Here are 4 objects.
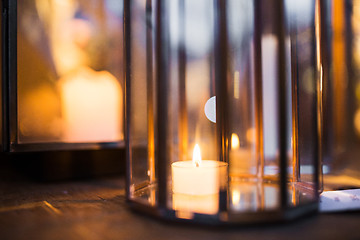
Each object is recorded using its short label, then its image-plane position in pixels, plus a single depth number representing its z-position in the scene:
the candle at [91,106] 0.65
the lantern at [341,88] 0.55
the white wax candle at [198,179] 0.45
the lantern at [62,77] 0.58
